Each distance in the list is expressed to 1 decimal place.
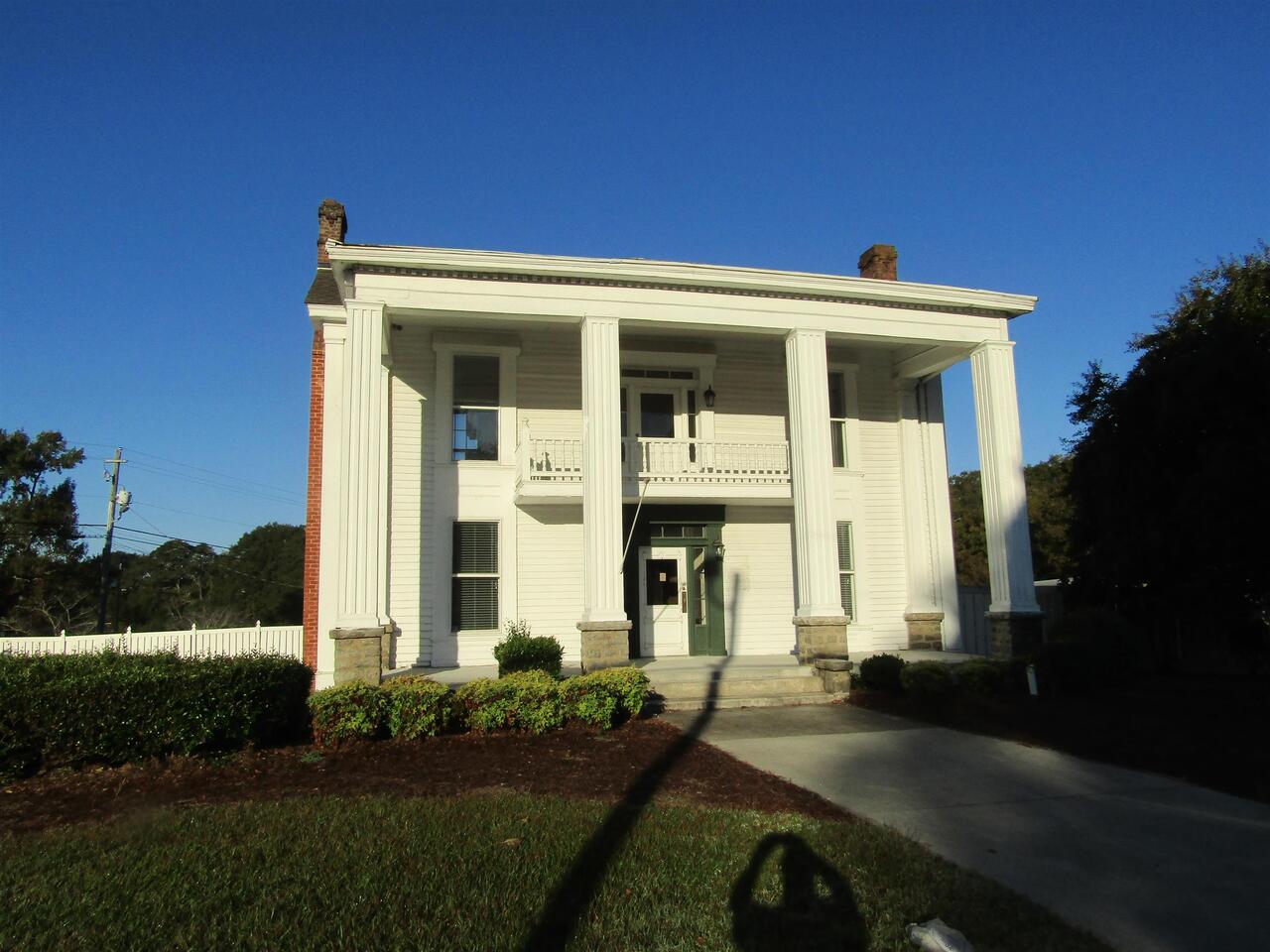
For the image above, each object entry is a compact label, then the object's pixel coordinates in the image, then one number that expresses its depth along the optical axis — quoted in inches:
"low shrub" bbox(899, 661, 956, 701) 493.4
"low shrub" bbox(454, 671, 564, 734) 393.4
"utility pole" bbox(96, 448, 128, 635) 1312.7
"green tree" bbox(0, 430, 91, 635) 1347.2
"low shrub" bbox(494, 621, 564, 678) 483.5
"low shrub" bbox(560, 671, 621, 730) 408.2
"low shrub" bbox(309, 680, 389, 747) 363.6
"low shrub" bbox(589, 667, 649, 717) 419.8
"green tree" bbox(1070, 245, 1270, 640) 540.1
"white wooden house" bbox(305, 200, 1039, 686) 540.1
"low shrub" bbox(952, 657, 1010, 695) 510.9
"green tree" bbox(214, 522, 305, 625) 2495.1
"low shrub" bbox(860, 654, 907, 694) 512.7
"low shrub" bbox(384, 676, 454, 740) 375.9
